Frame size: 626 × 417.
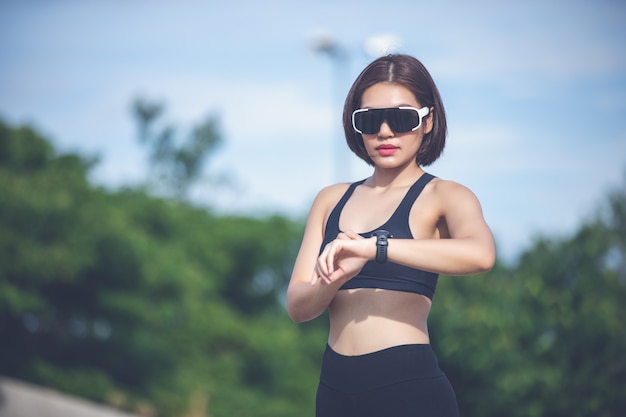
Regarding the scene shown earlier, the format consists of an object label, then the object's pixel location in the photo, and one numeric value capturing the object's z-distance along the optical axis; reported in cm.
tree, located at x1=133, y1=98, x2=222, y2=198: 4588
